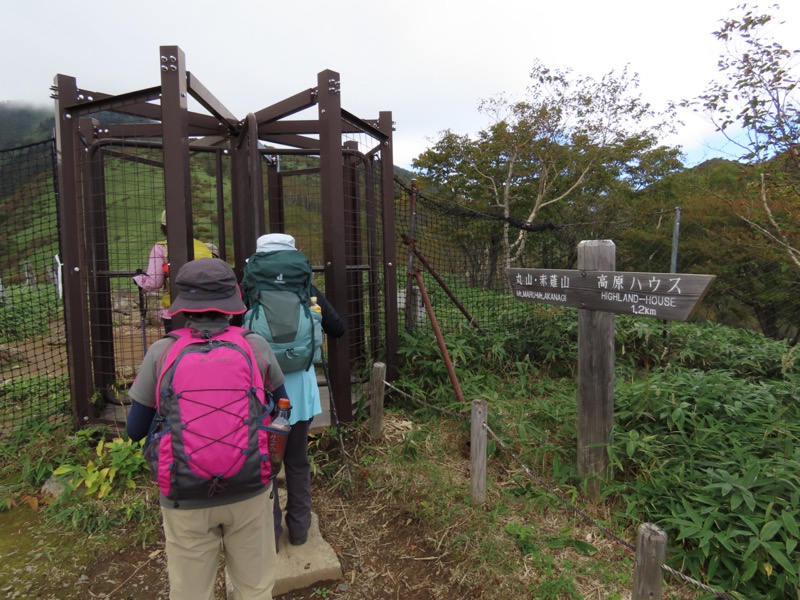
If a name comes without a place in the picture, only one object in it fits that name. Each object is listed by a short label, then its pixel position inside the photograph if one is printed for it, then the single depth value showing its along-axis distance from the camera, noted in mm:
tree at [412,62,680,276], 14781
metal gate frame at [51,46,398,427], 3070
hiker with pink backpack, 1599
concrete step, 2438
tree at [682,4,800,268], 4461
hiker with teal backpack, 2455
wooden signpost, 2768
